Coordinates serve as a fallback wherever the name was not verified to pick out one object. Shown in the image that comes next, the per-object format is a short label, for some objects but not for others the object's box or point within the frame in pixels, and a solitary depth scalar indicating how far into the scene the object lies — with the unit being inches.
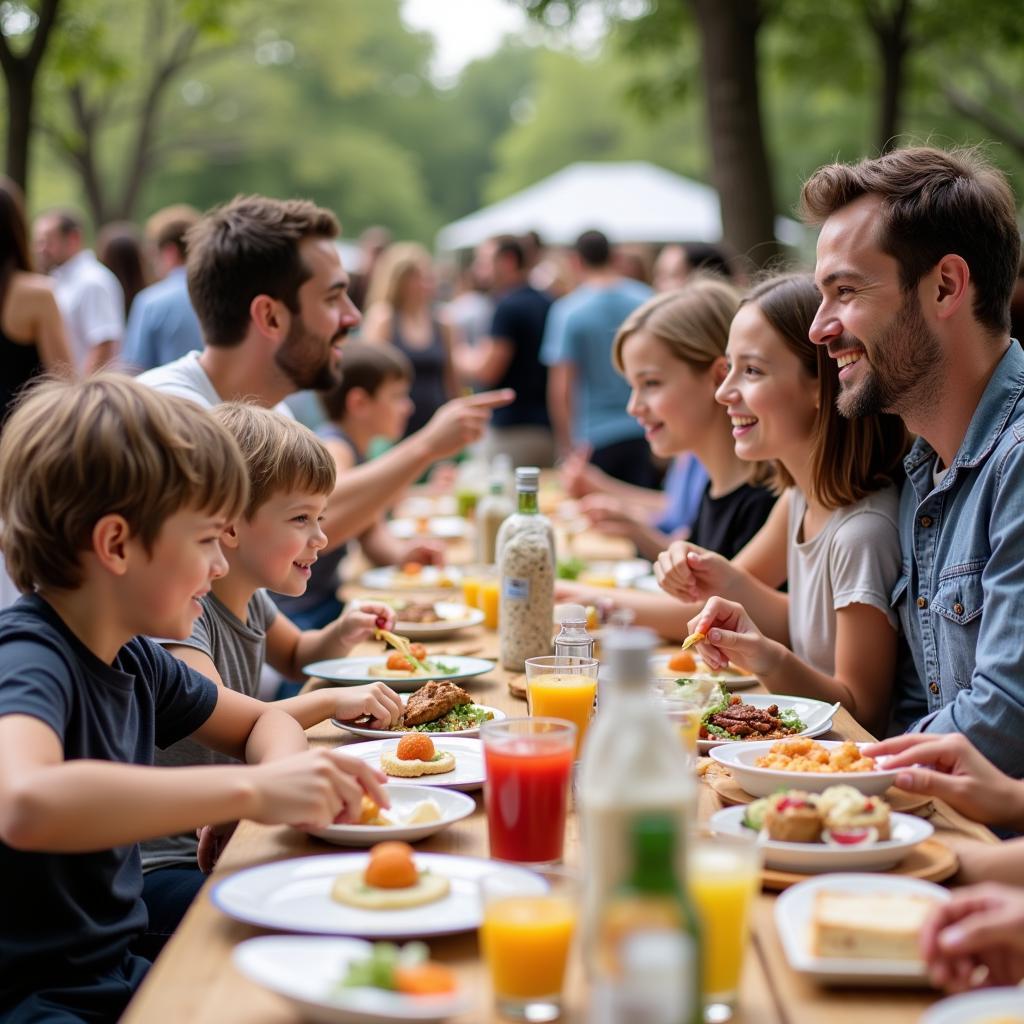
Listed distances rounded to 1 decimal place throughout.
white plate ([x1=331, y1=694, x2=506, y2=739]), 94.9
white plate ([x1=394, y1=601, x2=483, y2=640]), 134.2
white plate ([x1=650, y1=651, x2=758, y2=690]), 113.3
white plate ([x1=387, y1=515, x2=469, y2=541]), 218.1
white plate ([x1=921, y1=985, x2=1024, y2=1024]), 48.4
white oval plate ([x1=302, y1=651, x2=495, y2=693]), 110.4
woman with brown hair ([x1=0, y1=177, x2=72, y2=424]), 220.4
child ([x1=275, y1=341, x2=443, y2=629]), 194.2
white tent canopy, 562.3
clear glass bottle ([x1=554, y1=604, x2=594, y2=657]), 93.7
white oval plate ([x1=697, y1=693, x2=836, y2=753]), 93.6
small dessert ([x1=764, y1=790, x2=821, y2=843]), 68.1
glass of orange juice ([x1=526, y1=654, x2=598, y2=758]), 87.3
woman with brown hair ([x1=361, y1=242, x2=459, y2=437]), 308.7
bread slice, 56.2
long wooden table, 54.1
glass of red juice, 68.9
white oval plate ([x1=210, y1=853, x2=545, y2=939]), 59.9
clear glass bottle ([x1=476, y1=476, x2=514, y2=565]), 165.0
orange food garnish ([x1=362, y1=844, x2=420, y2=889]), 64.1
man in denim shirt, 98.6
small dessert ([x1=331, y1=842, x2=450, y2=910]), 62.7
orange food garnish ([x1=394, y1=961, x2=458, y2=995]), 50.9
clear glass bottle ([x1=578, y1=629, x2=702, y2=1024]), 47.9
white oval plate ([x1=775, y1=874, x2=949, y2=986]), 55.4
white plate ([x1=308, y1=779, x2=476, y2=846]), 71.6
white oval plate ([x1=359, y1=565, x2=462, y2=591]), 167.6
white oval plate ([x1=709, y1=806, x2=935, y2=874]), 66.6
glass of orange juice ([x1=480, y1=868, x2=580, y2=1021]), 52.3
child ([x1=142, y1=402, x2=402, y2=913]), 97.0
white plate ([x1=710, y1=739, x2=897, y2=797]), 75.6
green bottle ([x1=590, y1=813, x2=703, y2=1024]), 44.8
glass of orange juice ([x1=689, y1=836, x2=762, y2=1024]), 54.1
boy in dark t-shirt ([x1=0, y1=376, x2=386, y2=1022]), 70.0
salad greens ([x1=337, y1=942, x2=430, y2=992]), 51.1
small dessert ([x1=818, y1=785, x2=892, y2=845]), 68.3
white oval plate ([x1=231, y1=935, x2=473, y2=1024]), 49.5
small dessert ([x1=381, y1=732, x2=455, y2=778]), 85.0
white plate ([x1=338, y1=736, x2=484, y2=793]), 83.2
